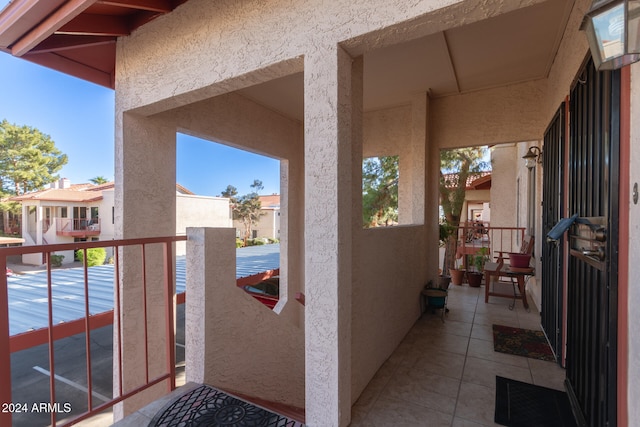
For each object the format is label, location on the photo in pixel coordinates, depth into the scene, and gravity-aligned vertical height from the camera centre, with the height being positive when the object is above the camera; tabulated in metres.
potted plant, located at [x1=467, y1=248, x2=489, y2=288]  5.94 -1.32
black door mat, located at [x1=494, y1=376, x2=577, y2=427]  2.02 -1.49
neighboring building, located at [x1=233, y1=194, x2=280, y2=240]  28.81 -1.50
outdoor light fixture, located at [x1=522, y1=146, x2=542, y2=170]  4.63 +0.88
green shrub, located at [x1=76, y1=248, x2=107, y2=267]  18.04 -2.98
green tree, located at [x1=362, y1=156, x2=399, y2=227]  8.45 +0.69
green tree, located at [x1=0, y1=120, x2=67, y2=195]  18.94 +3.57
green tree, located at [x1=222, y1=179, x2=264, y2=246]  27.62 +0.41
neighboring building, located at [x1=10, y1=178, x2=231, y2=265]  18.03 -0.19
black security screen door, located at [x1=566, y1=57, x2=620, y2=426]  1.36 -0.21
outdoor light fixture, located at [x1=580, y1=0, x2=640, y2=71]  0.96 +0.63
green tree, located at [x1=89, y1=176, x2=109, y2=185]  28.52 +3.00
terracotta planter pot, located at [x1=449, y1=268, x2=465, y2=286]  6.18 -1.43
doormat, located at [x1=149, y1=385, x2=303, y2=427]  1.86 -1.37
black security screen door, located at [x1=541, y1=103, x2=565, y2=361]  2.74 -0.13
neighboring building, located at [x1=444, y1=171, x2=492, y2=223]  8.64 +0.87
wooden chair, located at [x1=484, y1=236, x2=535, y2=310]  4.53 -1.00
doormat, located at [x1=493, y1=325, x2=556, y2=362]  3.01 -1.51
